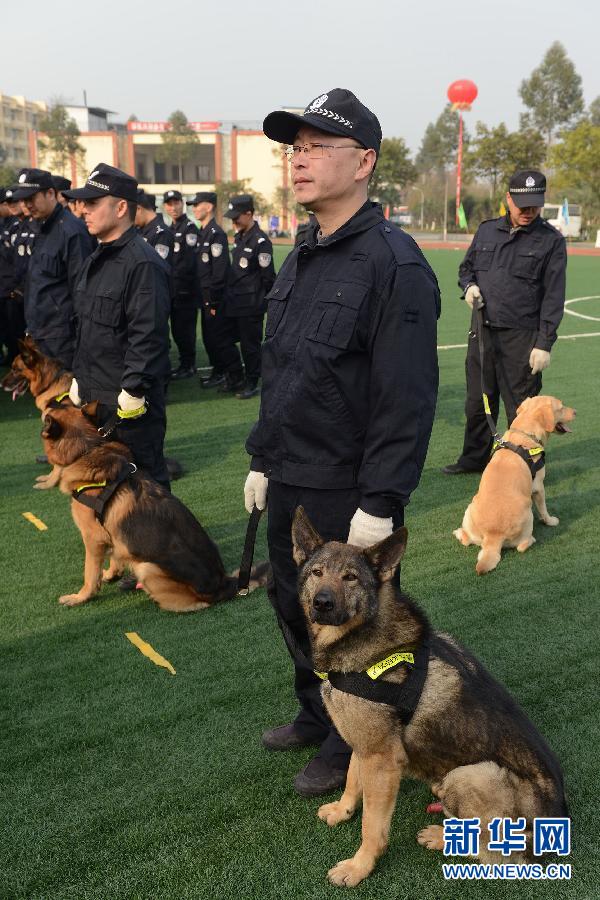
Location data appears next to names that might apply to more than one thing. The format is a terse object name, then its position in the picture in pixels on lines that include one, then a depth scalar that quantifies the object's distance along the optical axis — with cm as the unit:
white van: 4788
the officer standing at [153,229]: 946
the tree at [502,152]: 5184
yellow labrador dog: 473
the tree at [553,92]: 7369
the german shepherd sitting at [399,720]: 224
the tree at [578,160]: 4691
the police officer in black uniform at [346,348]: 223
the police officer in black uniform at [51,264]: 604
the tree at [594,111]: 8706
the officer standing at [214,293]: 974
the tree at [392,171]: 5897
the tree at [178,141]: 6869
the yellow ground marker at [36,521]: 542
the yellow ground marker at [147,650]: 368
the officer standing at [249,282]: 941
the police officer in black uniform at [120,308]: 420
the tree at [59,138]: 6556
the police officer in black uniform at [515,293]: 569
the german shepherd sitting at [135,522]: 410
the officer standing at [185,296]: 1045
